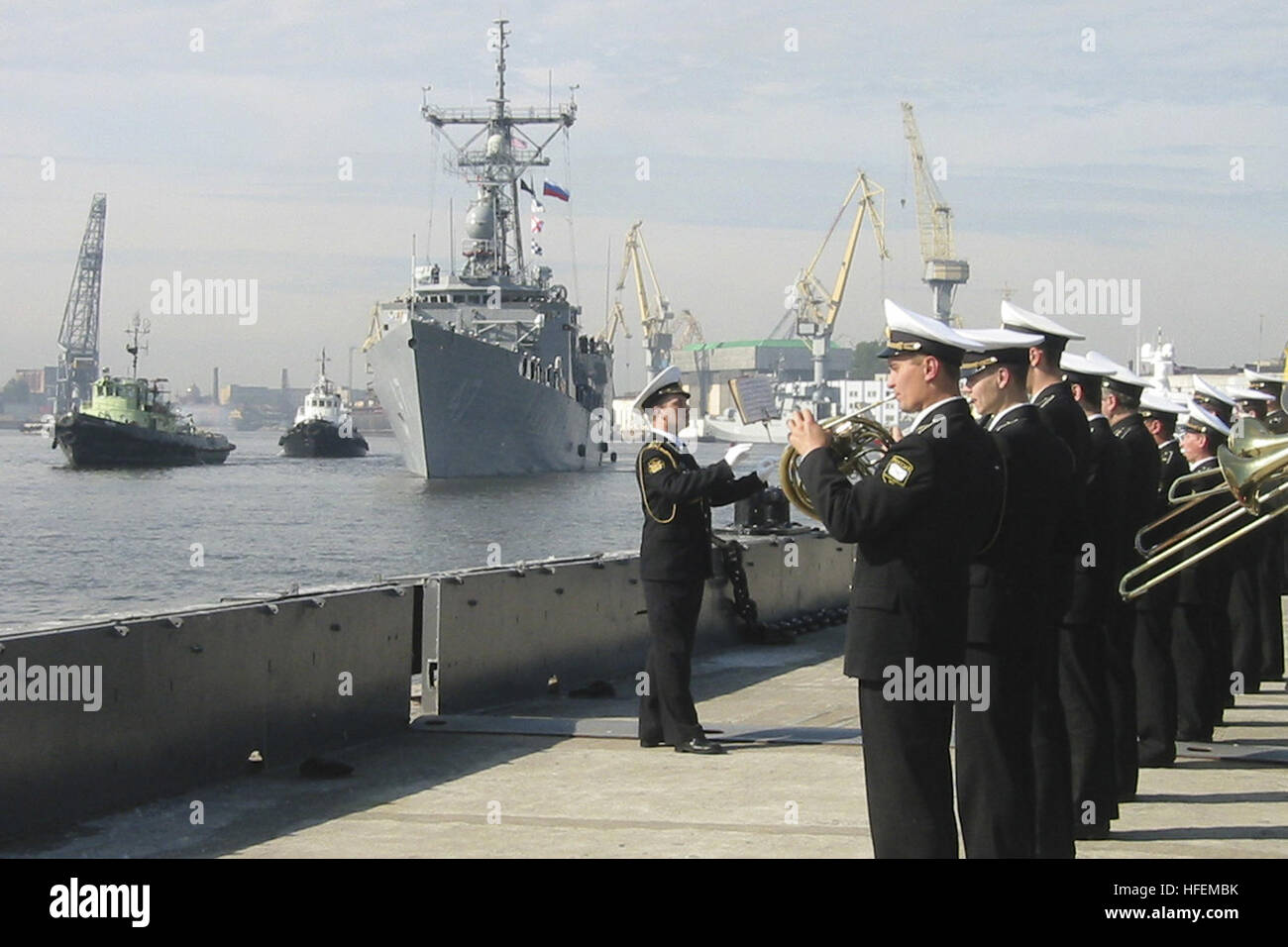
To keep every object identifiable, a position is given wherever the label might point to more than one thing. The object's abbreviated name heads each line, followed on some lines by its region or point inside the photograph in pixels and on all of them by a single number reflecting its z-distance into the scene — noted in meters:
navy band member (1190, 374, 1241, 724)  9.05
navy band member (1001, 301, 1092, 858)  5.95
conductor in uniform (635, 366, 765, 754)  8.47
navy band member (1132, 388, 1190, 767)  8.12
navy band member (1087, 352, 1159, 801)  7.23
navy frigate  59.44
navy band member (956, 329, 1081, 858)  5.60
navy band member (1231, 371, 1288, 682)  11.27
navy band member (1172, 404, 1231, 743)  8.77
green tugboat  79.00
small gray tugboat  97.56
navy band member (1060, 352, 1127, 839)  6.64
